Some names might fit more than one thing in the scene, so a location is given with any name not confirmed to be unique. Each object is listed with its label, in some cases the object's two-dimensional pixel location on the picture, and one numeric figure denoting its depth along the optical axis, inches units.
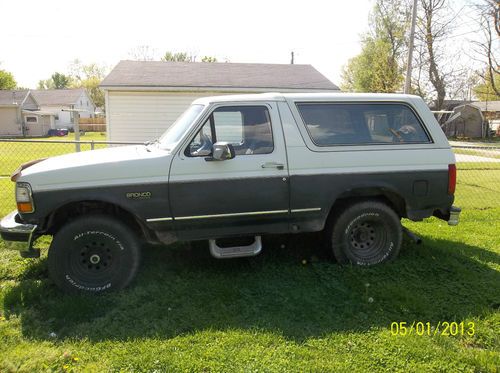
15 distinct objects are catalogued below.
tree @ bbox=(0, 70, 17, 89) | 2090.3
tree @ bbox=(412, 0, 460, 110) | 1246.9
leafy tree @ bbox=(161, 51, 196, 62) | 2342.5
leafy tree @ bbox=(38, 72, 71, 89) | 3358.8
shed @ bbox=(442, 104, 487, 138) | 1557.6
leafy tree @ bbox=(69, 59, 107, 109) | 3080.7
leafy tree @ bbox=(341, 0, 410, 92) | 1397.6
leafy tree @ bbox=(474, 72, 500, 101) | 1468.4
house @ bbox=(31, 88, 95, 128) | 1999.3
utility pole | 658.8
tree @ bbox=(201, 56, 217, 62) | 2381.4
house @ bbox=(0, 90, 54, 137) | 1578.5
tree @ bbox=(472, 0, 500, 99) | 1000.9
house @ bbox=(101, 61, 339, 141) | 595.8
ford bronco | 158.1
